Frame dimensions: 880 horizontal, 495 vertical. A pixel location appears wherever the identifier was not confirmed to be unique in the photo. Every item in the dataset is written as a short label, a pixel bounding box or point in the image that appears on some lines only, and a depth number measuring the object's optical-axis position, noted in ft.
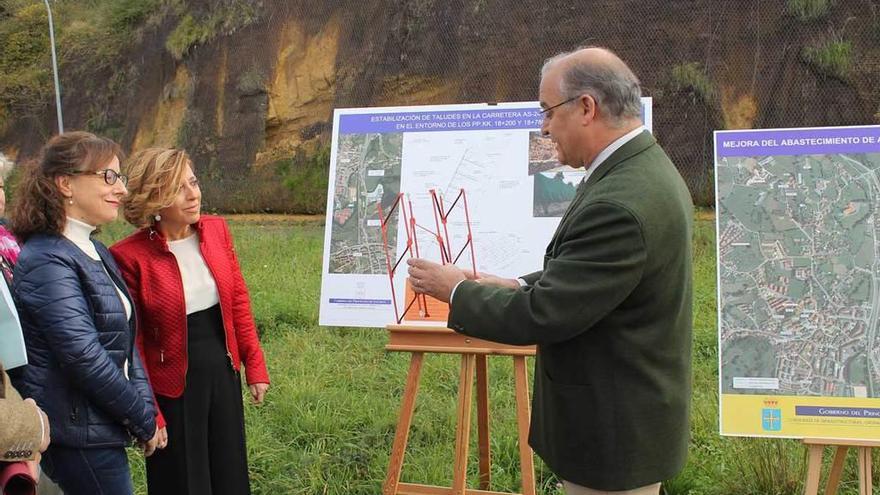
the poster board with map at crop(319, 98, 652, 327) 11.39
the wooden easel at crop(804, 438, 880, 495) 9.71
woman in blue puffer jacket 7.69
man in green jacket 6.44
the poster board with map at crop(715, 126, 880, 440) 10.10
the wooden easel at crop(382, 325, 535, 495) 10.85
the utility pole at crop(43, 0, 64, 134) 56.85
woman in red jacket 9.18
